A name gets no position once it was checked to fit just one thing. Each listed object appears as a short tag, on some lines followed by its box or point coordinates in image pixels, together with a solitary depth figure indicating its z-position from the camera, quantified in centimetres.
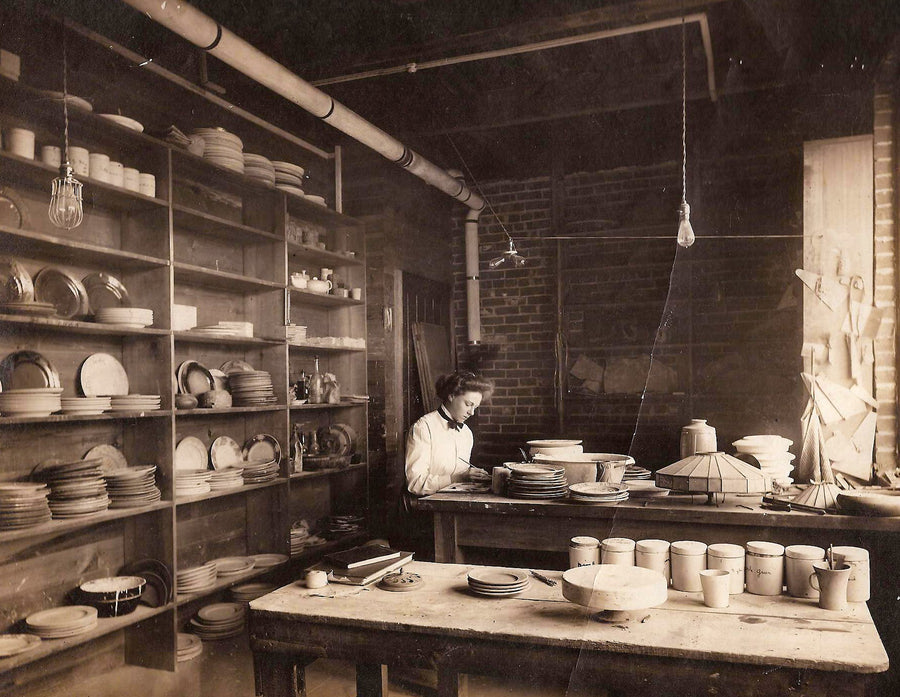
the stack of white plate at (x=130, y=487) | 353
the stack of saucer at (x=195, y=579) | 391
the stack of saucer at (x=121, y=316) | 351
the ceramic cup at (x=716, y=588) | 225
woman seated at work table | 443
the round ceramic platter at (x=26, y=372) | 328
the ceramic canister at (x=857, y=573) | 226
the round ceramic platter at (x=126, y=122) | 348
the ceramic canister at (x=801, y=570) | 233
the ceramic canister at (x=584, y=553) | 249
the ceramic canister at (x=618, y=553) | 243
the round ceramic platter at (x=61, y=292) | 345
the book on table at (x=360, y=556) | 264
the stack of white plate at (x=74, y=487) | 324
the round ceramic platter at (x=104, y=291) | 371
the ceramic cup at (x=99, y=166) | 345
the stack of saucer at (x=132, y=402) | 360
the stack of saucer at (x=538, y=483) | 359
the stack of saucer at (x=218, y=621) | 402
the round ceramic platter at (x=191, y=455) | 421
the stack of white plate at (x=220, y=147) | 416
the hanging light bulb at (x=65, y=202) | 275
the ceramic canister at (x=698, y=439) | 394
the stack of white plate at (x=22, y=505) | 301
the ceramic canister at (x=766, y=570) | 236
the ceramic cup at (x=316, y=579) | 251
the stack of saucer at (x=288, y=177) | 477
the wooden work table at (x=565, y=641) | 190
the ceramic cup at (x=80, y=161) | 335
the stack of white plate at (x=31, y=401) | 306
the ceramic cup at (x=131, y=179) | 362
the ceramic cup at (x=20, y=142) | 312
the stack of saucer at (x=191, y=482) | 389
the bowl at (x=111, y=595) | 348
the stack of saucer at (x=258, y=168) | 447
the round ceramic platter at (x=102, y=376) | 364
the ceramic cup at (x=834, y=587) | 221
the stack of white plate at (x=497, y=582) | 237
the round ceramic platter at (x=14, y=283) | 317
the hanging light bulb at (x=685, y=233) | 360
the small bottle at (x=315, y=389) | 514
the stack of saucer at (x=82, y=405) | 330
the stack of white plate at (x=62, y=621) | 319
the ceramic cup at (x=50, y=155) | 328
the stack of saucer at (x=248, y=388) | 442
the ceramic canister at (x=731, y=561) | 237
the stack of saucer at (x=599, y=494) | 340
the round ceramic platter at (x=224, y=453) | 448
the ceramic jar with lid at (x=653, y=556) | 242
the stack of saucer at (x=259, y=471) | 444
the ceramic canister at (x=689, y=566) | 240
